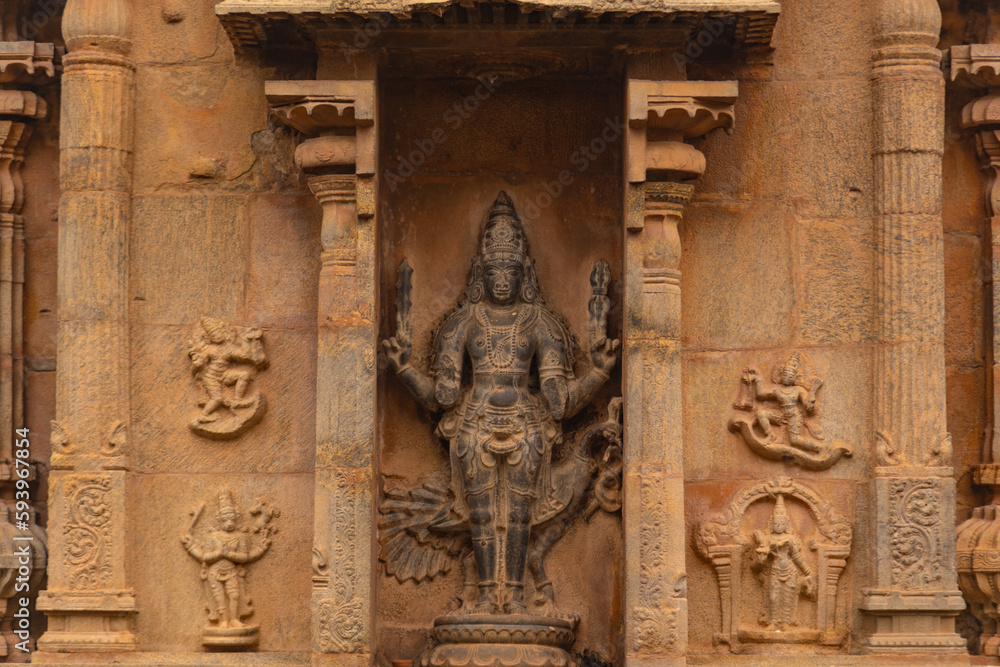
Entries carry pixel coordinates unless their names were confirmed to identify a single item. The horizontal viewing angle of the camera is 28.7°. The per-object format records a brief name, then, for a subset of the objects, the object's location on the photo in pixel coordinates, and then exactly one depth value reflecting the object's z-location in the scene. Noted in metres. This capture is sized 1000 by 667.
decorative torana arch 11.45
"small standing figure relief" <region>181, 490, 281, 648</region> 11.50
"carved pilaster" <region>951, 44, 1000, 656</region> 11.55
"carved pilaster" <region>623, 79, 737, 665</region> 11.03
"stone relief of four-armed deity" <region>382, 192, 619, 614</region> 11.59
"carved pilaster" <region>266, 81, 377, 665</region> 11.03
